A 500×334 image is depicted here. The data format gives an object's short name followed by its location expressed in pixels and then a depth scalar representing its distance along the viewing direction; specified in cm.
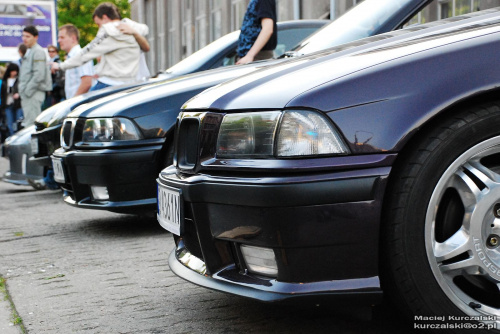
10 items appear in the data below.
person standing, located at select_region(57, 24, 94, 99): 970
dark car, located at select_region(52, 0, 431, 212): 478
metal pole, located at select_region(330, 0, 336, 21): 1412
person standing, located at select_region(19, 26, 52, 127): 1116
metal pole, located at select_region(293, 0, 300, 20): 1630
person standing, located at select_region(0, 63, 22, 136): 1455
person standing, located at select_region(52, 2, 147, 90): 779
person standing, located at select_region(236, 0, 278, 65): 632
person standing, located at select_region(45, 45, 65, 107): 1210
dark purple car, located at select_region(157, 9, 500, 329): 244
